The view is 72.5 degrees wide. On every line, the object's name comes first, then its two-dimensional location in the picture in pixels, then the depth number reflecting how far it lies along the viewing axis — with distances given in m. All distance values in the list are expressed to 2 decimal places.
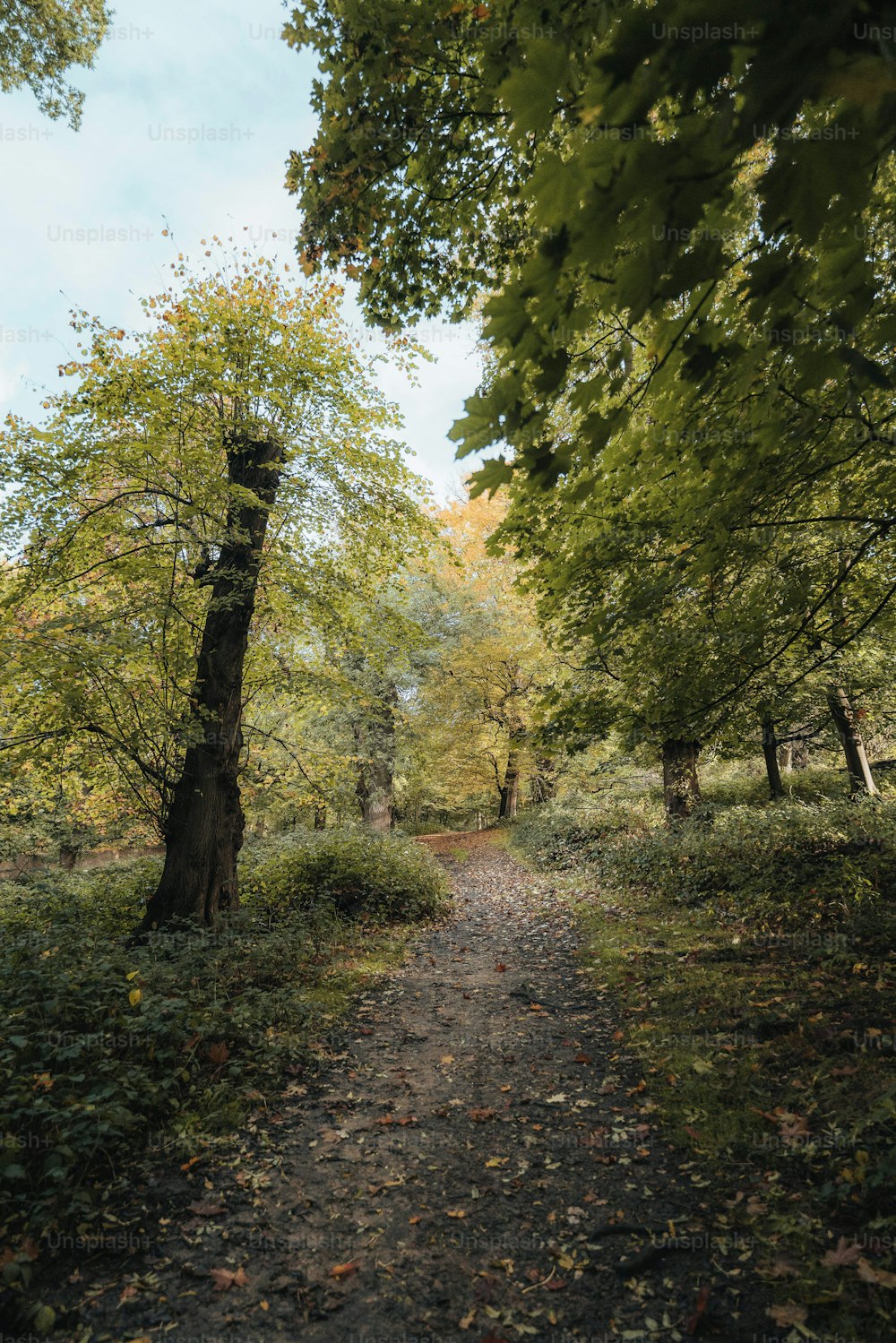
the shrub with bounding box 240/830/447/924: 9.36
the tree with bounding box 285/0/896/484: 1.16
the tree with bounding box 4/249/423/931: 6.73
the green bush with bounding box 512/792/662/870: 15.26
